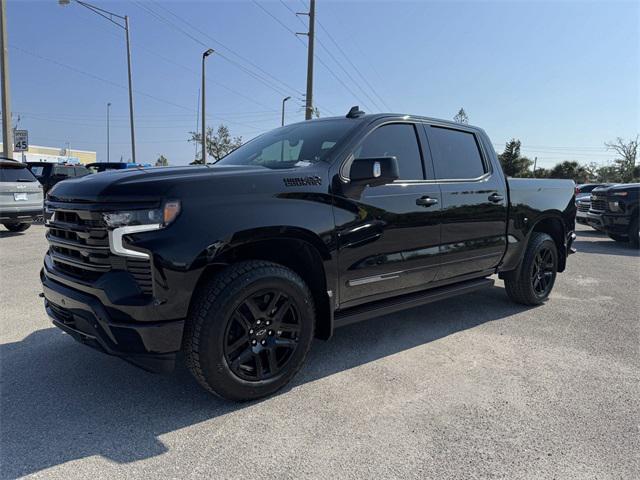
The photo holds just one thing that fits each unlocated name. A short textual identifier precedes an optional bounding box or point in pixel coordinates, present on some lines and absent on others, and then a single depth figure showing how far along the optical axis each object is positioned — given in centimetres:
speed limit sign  1495
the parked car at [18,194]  921
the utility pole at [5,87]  1340
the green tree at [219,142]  5034
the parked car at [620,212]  1028
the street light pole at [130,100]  2359
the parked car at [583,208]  1392
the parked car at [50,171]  1519
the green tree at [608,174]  5848
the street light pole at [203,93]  2599
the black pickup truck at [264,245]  248
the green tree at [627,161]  5422
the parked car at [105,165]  1718
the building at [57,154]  6266
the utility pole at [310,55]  1744
